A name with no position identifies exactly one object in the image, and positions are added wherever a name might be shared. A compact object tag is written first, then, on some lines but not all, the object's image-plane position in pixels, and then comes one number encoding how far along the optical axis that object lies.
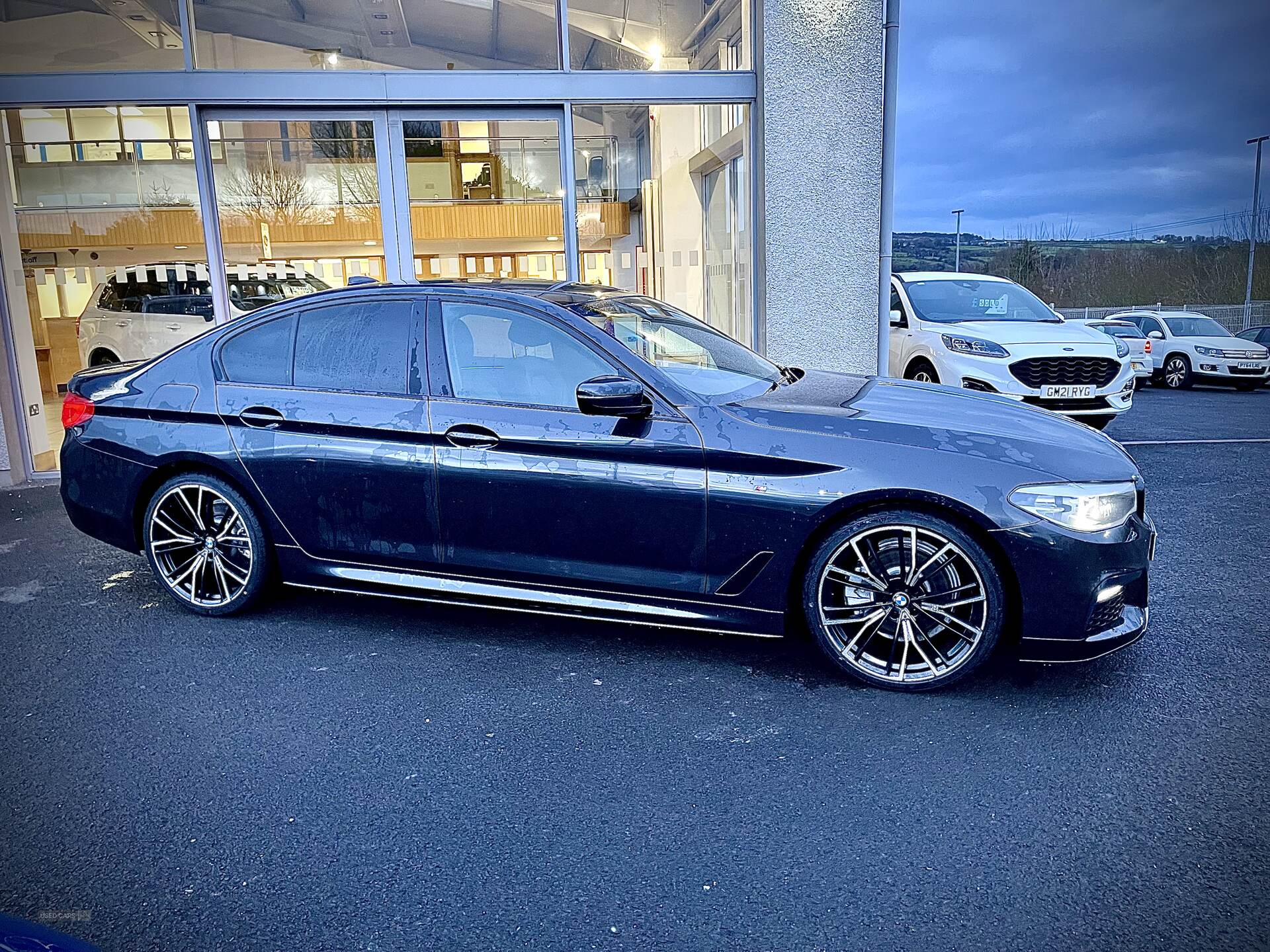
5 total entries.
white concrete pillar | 7.68
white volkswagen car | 16.72
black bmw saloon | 3.50
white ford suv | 9.09
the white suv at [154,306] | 7.98
